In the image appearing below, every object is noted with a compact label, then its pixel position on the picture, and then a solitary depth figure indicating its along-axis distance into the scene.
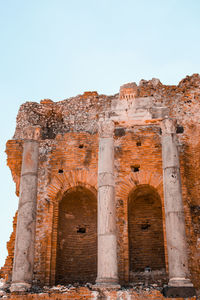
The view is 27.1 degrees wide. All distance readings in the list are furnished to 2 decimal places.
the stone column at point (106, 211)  11.15
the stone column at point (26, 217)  11.84
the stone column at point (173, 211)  11.00
